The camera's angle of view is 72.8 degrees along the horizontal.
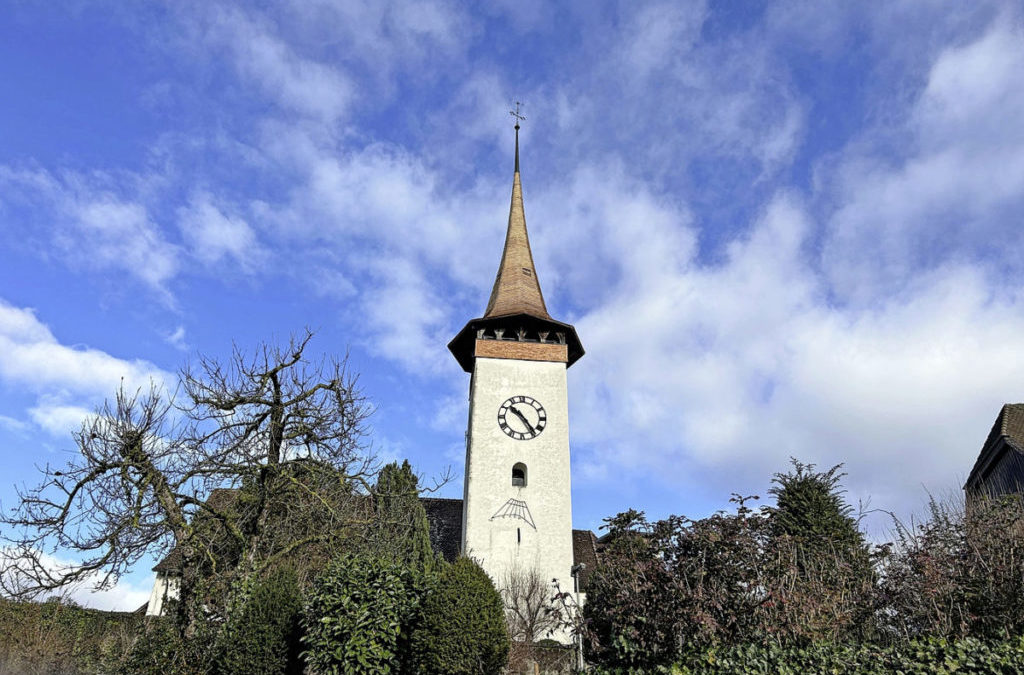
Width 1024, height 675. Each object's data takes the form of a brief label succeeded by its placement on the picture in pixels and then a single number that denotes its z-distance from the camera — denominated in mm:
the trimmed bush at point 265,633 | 10117
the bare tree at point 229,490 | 11703
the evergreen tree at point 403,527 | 14195
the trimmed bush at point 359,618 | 9312
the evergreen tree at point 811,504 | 20234
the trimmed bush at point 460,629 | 9234
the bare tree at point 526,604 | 17594
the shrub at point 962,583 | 8398
